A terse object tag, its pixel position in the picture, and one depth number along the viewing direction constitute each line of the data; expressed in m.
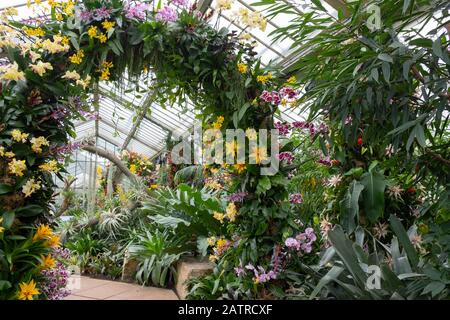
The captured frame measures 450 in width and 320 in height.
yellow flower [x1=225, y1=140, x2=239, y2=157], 1.98
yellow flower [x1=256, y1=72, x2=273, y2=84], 1.97
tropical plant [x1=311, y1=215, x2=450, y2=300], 1.46
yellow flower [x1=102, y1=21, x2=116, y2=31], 1.80
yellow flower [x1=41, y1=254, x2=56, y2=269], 1.64
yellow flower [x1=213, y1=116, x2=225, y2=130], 2.04
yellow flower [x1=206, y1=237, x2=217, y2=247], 2.37
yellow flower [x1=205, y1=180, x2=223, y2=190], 2.23
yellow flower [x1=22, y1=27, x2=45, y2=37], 1.75
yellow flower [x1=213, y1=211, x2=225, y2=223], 2.22
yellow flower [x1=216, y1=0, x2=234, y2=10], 1.86
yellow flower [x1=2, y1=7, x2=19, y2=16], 1.74
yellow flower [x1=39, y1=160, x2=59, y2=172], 1.71
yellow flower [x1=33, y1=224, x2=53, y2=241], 1.66
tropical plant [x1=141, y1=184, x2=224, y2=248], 3.13
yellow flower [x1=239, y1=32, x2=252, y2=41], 1.91
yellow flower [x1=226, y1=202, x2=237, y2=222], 2.09
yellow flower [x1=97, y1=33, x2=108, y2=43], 1.81
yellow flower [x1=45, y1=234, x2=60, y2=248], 1.70
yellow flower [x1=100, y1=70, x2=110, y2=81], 1.91
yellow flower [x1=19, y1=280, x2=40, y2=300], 1.52
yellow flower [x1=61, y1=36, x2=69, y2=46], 1.77
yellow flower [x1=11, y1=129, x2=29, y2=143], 1.64
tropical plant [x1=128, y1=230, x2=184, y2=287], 3.40
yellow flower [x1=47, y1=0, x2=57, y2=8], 1.77
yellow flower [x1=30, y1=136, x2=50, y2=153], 1.71
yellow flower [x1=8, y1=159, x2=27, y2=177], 1.62
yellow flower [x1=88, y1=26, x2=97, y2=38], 1.79
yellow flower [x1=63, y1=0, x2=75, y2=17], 1.80
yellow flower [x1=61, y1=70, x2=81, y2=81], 1.72
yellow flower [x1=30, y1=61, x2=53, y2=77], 1.67
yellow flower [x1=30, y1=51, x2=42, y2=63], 1.68
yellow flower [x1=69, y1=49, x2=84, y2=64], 1.81
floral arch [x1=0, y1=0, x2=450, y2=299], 1.52
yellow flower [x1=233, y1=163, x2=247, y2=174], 1.96
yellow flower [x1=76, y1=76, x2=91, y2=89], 1.77
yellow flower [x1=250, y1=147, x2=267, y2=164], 1.94
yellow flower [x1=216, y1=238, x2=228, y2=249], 2.22
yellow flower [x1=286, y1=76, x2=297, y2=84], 1.96
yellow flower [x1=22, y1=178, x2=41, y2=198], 1.66
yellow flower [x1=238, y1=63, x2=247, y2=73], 1.94
